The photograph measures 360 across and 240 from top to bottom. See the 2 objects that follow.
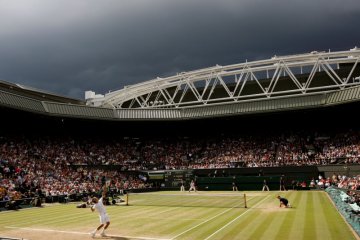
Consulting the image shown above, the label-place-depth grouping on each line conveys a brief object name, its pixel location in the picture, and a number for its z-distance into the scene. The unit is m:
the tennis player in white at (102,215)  15.79
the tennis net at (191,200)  27.87
